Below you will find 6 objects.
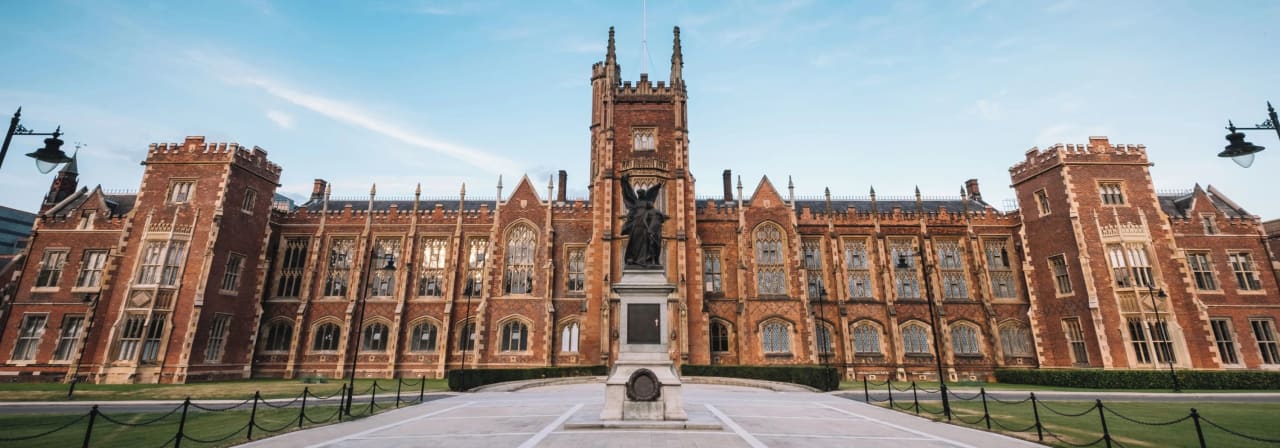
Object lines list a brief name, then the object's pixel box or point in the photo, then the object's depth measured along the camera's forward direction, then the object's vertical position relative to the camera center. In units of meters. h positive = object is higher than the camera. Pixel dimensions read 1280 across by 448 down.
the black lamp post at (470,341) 32.47 +0.07
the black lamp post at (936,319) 14.06 +1.51
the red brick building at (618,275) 27.66 +4.02
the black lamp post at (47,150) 9.68 +3.69
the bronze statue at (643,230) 13.39 +2.94
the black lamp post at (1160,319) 26.64 +1.32
